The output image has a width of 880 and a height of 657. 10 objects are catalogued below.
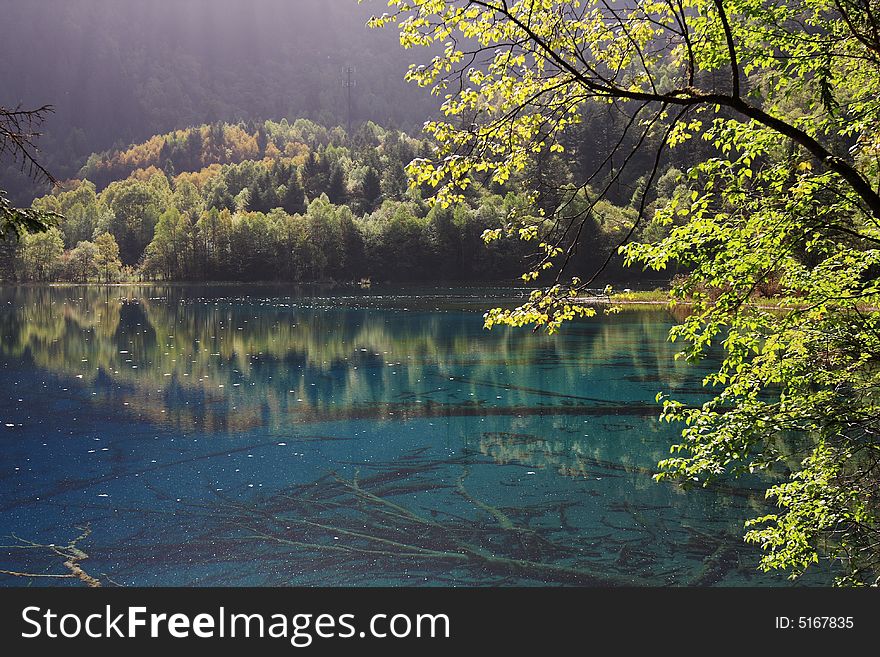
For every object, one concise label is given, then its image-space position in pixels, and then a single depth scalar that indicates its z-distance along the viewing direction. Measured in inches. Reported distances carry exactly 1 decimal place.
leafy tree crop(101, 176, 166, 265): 6205.7
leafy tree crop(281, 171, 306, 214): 6284.5
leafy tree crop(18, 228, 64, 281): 4730.6
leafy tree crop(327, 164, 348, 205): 6289.4
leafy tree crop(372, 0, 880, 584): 257.1
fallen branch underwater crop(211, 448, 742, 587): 427.2
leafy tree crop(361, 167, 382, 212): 6195.9
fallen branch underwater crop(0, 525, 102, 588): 416.5
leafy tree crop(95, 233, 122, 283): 5300.2
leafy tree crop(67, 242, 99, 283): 5246.1
